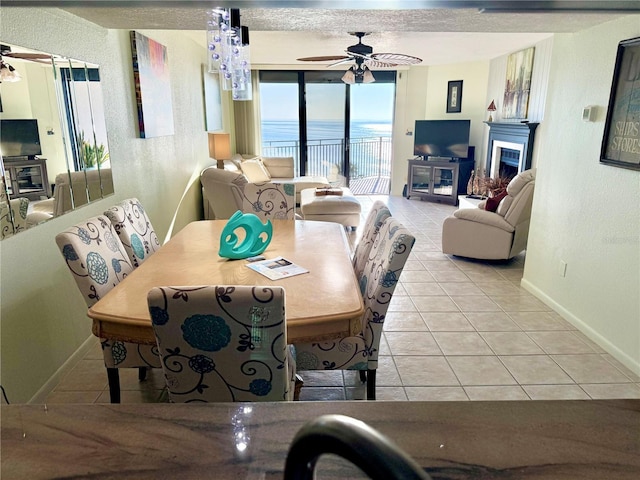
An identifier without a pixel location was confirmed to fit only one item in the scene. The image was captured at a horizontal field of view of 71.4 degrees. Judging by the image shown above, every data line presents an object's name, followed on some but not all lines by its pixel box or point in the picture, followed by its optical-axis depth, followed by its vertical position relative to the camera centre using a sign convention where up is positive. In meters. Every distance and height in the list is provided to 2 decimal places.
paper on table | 2.09 -0.68
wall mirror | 2.13 -0.07
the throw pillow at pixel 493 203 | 4.82 -0.82
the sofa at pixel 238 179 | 4.56 -0.70
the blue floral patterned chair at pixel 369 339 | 1.98 -0.97
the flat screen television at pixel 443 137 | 7.64 -0.21
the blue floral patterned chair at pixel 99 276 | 1.96 -0.68
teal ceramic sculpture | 2.35 -0.60
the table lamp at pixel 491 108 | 6.96 +0.25
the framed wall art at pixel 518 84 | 6.06 +0.56
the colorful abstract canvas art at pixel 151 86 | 3.62 +0.33
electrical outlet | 3.40 -1.07
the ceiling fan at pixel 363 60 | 4.44 +0.69
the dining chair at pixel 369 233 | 2.53 -0.61
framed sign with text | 2.62 +0.08
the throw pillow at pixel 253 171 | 7.06 -0.72
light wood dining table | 1.67 -0.68
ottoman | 5.55 -1.03
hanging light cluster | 2.08 +0.36
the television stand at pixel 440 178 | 7.68 -0.91
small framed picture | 7.82 +0.48
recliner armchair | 4.49 -1.02
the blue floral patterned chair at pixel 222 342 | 1.20 -0.61
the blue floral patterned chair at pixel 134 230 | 2.51 -0.61
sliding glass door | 8.23 +0.09
